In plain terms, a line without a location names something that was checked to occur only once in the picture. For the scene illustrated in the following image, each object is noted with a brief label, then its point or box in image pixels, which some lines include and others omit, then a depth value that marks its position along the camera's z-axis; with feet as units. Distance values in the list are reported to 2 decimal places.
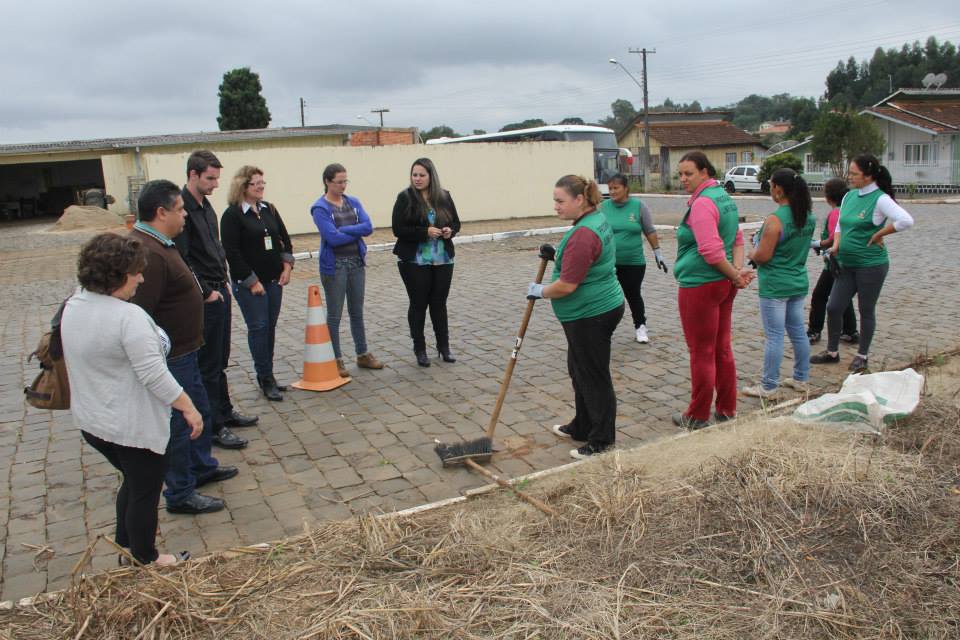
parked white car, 132.67
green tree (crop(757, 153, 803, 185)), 123.39
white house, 119.24
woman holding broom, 14.44
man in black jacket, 15.93
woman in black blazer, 21.66
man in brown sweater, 12.59
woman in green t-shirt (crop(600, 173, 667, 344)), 23.73
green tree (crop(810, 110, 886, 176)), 115.75
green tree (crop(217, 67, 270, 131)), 159.02
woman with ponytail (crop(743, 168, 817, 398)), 17.62
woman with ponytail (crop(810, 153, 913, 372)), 19.85
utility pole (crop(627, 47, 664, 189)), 147.23
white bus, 103.45
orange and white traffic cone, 21.08
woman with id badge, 18.52
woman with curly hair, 9.93
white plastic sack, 14.93
